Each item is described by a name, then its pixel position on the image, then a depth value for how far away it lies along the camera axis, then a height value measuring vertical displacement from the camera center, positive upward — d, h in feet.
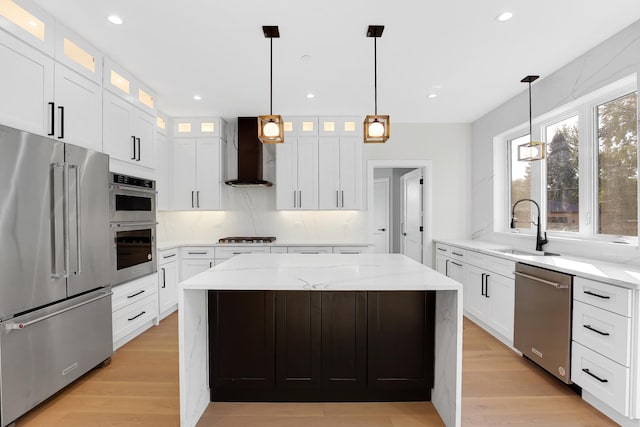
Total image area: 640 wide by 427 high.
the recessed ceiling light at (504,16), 6.93 +4.59
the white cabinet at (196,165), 14.34 +2.26
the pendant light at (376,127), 7.40 +2.11
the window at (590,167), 8.02 +1.40
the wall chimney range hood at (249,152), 14.21 +2.87
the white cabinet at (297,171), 14.28 +1.96
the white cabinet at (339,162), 14.28 +2.39
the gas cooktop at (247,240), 14.05 -1.31
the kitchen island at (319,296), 5.61 -1.80
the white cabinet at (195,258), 13.74 -2.11
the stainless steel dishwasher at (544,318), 7.19 -2.78
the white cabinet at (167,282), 11.96 -2.90
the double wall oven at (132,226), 9.09 -0.44
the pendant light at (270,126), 7.45 +2.15
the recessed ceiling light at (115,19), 7.17 +4.67
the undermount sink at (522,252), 9.78 -1.41
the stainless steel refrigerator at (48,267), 5.87 -1.23
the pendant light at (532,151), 9.45 +1.96
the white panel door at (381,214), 21.72 -0.14
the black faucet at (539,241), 10.06 -0.97
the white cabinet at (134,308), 9.18 -3.21
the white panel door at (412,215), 16.12 -0.17
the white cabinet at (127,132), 9.04 +2.68
